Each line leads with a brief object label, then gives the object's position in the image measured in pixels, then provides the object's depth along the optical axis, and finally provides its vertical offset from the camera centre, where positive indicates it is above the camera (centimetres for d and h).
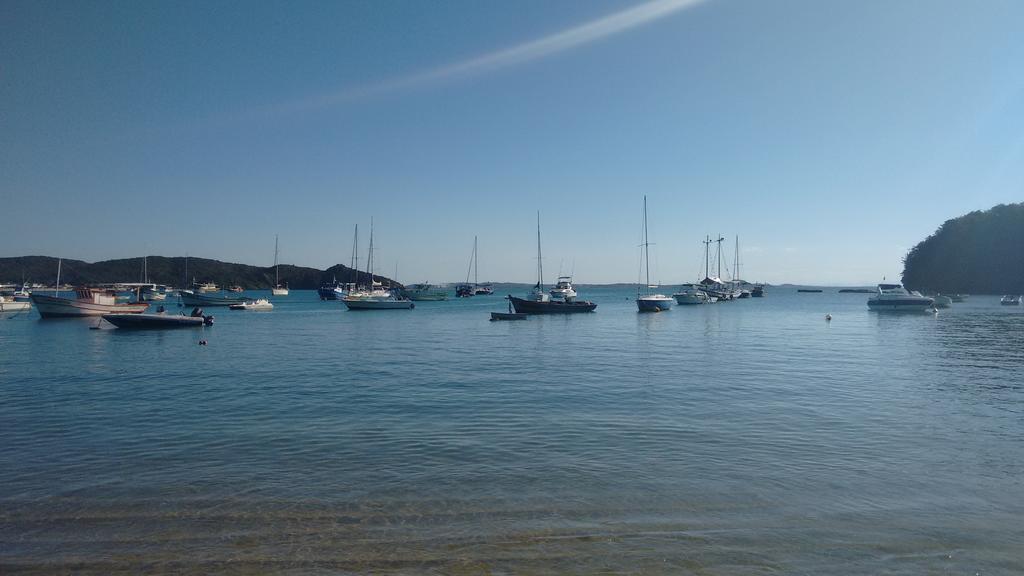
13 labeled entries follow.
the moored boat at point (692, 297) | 9800 +98
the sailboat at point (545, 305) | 6788 -21
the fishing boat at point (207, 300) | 9031 +57
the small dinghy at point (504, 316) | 6019 -128
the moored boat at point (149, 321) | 4725 -136
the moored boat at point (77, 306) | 6047 -19
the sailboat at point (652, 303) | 7681 +1
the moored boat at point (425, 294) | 12219 +194
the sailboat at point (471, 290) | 14950 +359
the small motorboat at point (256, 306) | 8569 -32
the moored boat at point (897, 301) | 7019 +21
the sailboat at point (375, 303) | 8419 +7
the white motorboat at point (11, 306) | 7446 -23
